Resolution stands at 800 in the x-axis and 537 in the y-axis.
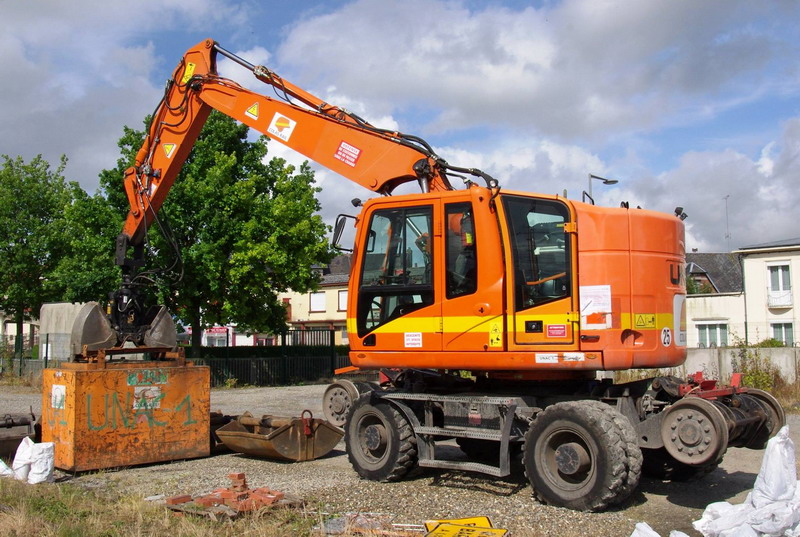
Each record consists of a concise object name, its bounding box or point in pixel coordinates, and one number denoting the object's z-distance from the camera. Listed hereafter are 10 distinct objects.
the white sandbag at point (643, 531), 5.77
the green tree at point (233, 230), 25.62
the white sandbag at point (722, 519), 6.25
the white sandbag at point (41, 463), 9.02
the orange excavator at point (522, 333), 7.66
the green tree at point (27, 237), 34.22
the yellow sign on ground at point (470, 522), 6.70
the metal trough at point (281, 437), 10.63
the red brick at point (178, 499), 7.40
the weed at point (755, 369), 17.22
